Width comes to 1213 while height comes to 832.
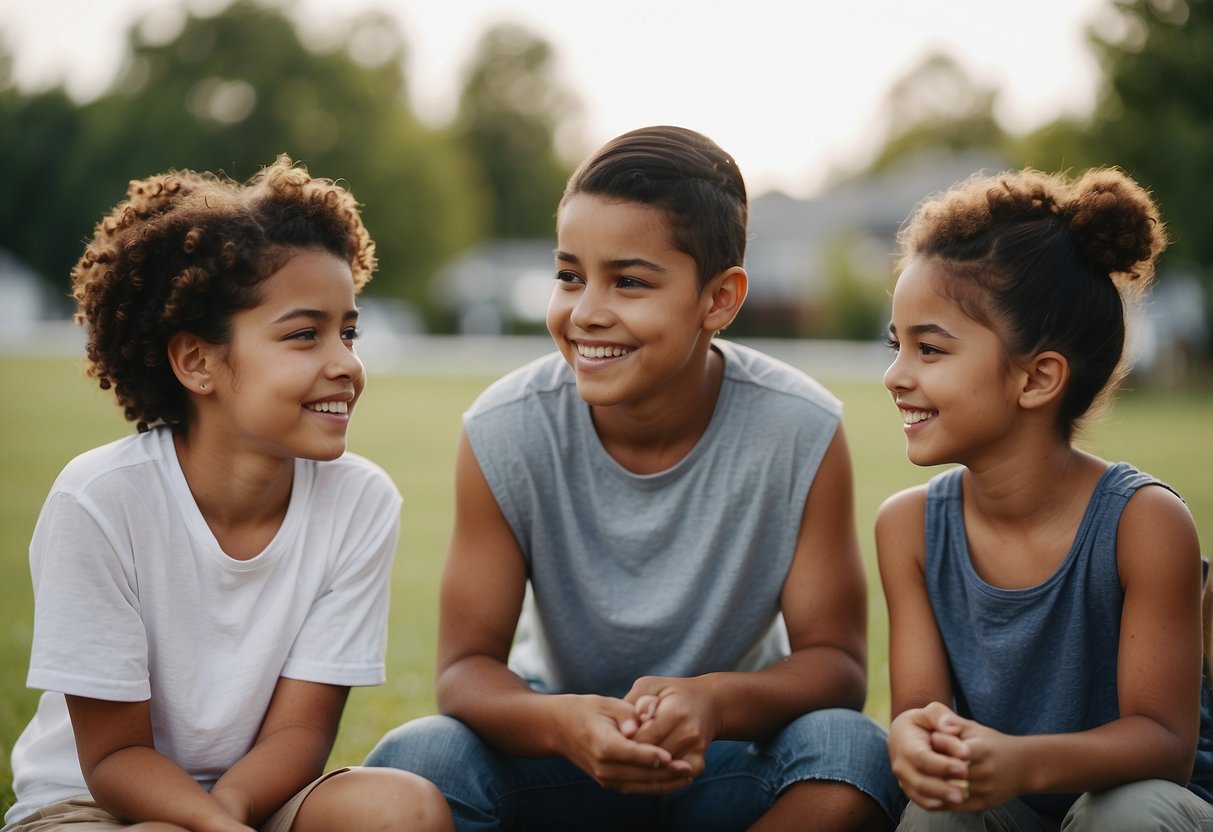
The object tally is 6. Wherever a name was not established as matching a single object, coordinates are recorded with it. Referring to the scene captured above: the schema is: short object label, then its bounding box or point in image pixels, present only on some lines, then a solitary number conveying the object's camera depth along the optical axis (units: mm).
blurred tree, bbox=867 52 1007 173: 68500
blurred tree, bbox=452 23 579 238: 66000
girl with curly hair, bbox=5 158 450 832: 2639
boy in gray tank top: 2992
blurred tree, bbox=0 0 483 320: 48406
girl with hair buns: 2668
